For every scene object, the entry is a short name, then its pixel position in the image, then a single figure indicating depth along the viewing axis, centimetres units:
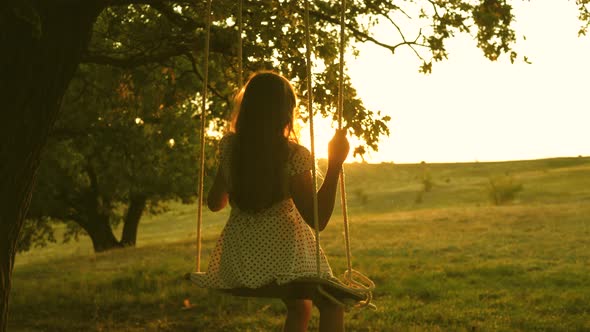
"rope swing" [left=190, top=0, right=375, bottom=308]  328
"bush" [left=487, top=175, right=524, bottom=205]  4172
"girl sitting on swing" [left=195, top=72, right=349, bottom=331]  339
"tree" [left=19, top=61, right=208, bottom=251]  1102
